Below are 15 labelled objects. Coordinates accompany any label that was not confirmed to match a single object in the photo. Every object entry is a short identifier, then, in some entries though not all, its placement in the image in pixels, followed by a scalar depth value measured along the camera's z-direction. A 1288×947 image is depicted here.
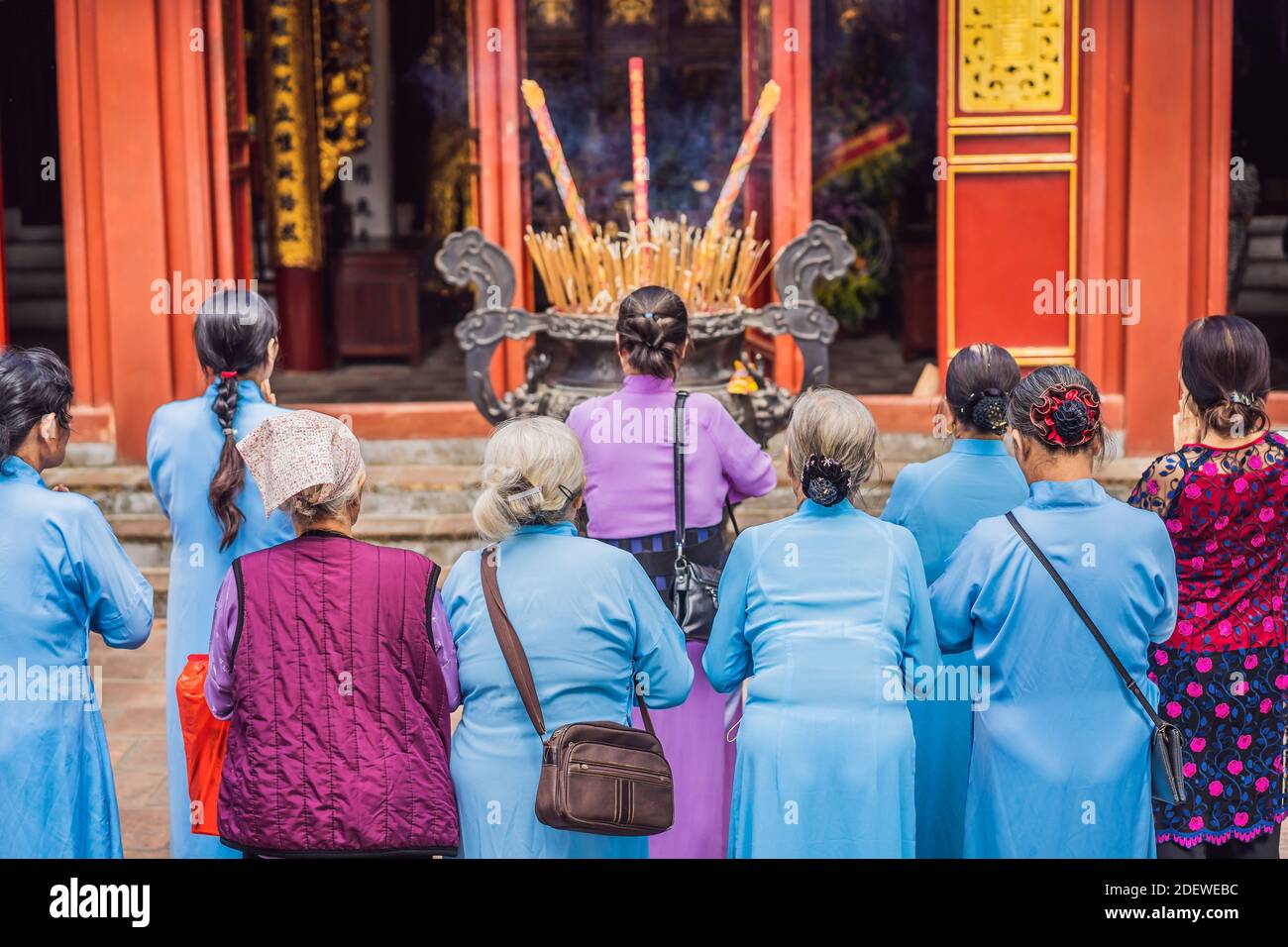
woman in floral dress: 3.15
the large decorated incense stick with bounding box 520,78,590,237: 4.29
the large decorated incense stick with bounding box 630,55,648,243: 4.34
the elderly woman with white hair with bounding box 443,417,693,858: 2.75
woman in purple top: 3.49
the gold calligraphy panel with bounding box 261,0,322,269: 8.41
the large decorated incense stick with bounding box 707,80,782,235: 4.34
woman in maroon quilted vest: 2.65
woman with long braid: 3.41
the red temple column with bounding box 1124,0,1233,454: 6.50
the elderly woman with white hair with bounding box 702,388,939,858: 2.85
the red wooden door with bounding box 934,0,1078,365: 6.59
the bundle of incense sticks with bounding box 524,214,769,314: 4.42
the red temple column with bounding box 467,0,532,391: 6.62
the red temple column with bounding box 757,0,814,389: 6.62
